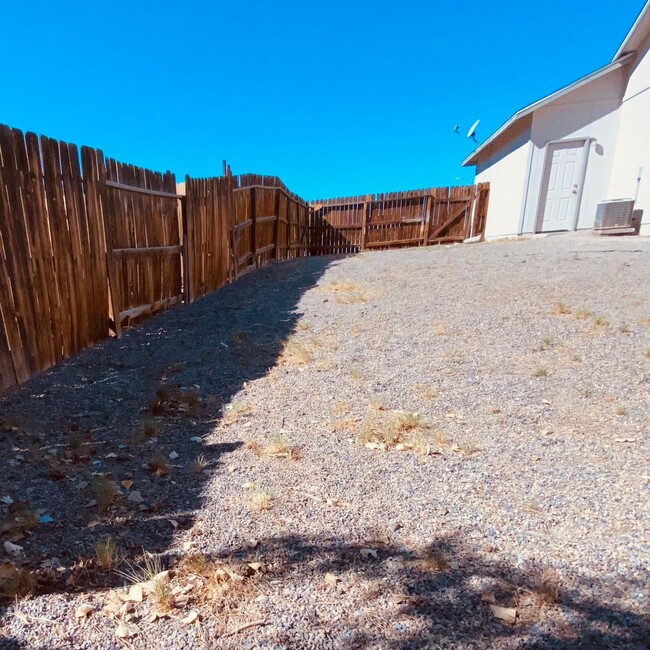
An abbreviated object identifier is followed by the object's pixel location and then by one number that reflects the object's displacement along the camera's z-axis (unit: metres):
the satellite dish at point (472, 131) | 15.71
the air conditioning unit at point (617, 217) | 9.62
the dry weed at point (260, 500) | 2.32
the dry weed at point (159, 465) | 2.66
